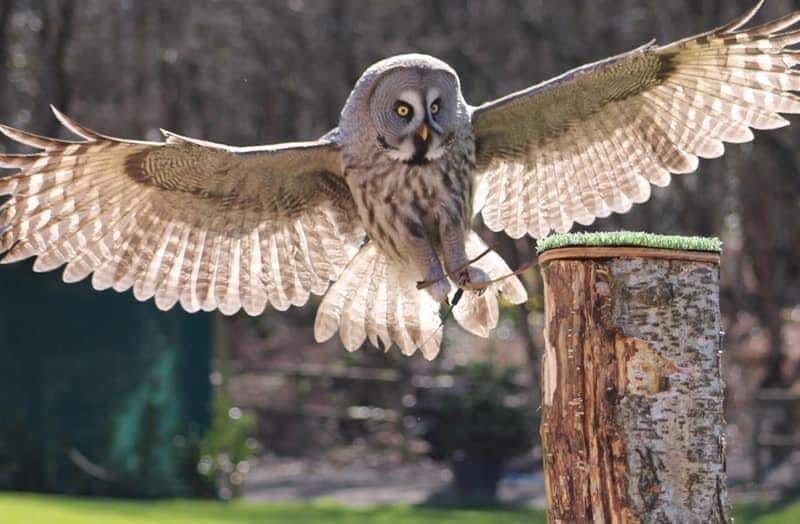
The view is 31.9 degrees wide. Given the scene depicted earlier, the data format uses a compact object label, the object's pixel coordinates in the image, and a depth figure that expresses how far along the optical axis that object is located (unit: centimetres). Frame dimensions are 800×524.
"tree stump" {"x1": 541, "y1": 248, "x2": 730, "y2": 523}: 390
